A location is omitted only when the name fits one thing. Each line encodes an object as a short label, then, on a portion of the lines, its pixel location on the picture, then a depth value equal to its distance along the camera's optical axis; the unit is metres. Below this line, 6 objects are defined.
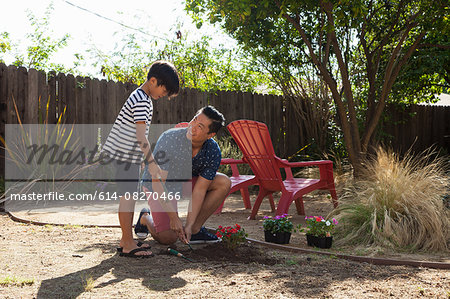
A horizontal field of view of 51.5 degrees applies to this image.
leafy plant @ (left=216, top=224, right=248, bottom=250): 3.10
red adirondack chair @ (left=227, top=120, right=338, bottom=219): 4.44
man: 3.09
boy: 2.87
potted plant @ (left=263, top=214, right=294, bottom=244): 3.37
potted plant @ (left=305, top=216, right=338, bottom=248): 3.29
